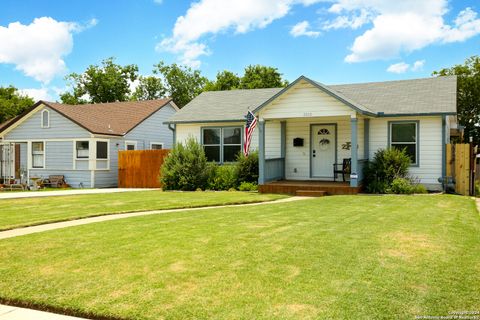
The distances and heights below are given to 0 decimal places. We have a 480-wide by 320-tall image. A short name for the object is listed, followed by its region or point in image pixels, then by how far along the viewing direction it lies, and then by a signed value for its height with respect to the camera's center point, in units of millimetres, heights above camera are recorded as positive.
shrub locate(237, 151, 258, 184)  17703 -303
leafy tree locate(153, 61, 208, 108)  48250 +8978
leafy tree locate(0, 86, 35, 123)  36938 +5412
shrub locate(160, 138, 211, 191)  18078 -311
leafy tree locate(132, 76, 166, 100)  47781 +8110
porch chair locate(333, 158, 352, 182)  16984 -258
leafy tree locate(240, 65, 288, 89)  40194 +7844
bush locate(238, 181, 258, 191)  17188 -1001
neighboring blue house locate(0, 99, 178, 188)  22312 +1062
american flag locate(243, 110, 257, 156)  16595 +1315
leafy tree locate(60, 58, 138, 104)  42906 +7776
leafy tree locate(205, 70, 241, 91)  40531 +7510
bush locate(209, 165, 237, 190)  17844 -688
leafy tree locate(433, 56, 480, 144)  31031 +4584
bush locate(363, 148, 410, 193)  15648 -310
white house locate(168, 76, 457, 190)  15734 +1443
